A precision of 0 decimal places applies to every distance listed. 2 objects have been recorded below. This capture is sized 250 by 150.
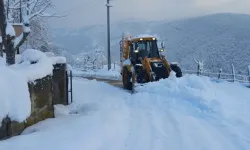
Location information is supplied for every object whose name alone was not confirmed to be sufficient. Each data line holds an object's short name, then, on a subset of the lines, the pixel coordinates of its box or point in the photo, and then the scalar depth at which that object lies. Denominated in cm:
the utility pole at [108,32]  3754
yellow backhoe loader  1741
